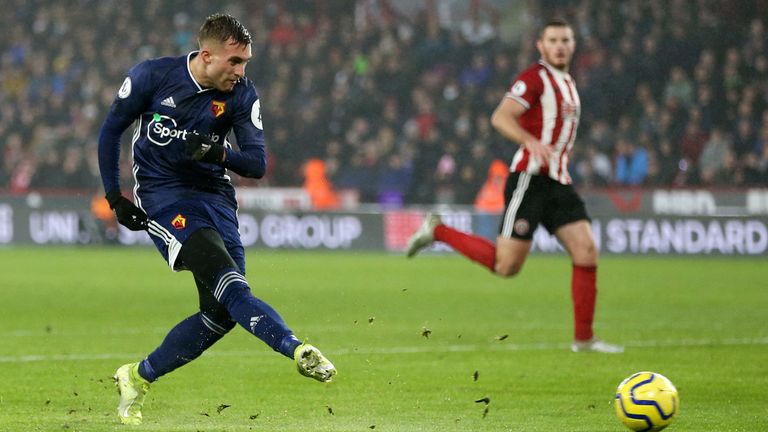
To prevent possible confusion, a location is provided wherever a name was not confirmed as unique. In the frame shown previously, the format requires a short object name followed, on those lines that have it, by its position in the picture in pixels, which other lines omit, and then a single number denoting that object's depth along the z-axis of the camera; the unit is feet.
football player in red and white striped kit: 56.54
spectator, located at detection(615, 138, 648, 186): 133.80
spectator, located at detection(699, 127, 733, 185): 129.70
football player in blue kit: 38.24
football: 35.68
